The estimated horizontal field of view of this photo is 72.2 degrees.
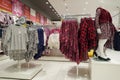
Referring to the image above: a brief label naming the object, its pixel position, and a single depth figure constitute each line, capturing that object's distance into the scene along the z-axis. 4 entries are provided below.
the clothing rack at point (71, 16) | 2.09
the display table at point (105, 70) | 1.58
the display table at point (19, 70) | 1.99
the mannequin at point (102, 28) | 1.73
